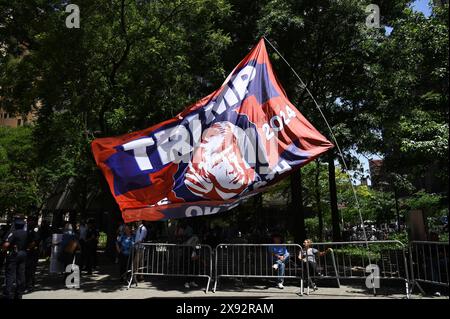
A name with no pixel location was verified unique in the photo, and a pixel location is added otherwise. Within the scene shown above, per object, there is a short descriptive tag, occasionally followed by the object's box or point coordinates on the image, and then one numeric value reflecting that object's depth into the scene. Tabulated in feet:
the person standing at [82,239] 45.19
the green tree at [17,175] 95.45
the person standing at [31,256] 32.48
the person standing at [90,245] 43.86
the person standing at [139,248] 35.91
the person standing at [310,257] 32.35
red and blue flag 26.81
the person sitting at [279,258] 33.76
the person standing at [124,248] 38.14
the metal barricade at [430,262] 27.64
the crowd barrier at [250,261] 33.40
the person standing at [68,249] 38.63
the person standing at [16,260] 28.63
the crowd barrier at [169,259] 35.29
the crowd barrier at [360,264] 31.17
